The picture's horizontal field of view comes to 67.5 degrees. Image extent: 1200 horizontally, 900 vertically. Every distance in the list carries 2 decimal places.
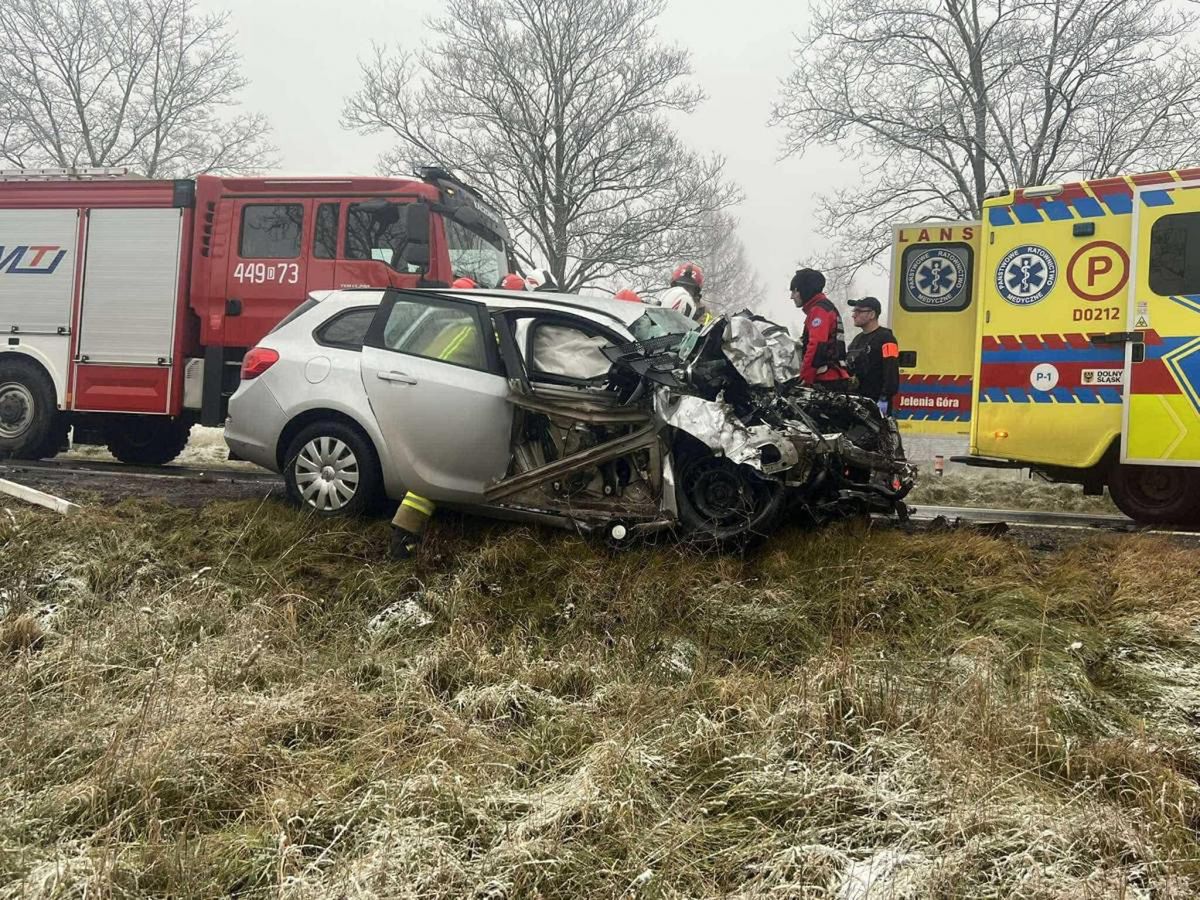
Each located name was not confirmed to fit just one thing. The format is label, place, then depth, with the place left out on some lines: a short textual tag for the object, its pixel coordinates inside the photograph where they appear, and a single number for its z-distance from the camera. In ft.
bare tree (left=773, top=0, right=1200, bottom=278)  45.93
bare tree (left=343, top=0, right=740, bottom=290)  64.64
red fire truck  26.86
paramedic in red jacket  20.25
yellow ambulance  21.03
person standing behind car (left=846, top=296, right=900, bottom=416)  22.13
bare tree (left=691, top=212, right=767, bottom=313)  77.79
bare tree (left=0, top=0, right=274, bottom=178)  75.25
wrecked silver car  15.51
